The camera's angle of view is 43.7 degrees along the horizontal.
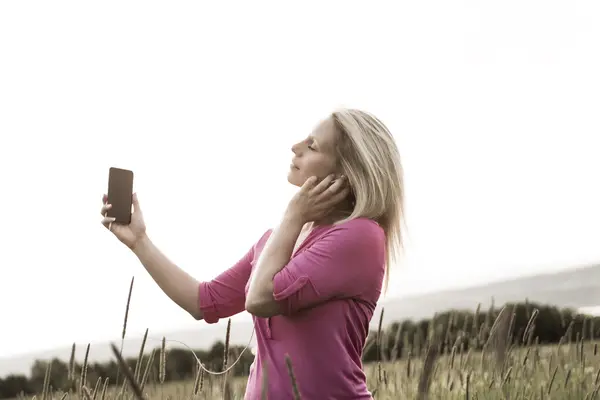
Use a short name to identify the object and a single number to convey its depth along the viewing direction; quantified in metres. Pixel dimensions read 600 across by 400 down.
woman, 2.17
